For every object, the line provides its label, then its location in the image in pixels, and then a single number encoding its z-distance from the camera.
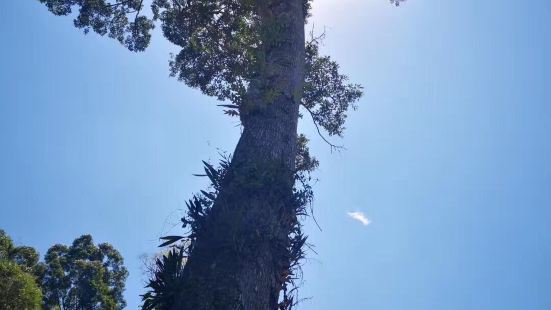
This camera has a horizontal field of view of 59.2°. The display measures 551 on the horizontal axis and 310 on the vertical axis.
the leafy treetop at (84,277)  22.36
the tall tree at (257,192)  3.91
